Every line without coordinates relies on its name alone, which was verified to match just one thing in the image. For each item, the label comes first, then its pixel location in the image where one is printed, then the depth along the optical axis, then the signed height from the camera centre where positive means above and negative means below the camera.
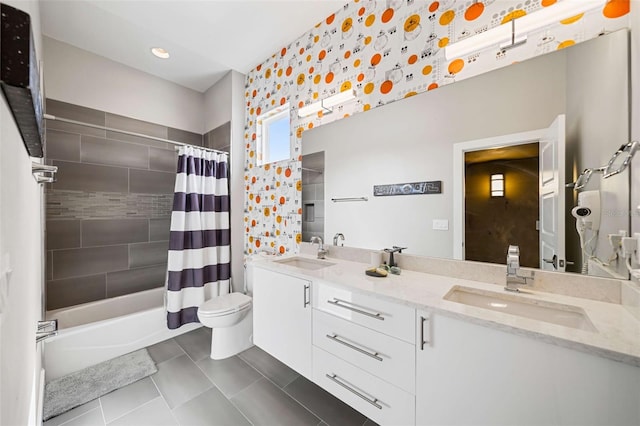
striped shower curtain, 2.33 -0.24
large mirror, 1.07 +0.33
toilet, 2.00 -0.95
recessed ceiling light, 2.40 +1.58
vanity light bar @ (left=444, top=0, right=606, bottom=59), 1.12 +0.92
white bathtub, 1.83 -1.01
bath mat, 1.58 -1.21
